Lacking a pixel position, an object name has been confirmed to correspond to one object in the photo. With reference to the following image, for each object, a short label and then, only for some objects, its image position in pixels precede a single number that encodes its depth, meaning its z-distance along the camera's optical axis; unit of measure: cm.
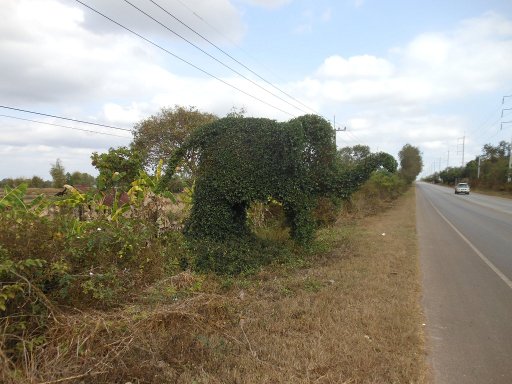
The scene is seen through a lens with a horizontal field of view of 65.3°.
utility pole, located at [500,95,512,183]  5092
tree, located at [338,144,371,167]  5947
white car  4951
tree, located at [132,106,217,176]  2092
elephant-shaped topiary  761
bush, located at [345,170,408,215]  2138
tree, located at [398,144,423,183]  6111
